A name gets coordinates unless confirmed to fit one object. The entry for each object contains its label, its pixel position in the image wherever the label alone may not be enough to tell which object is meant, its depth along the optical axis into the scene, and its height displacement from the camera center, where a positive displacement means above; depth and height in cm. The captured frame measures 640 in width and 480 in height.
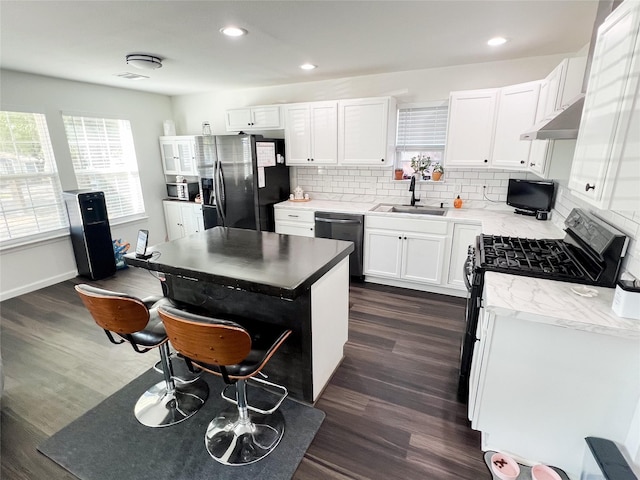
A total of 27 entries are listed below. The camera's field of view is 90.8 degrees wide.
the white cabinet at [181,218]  505 -92
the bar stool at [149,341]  164 -100
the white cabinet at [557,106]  219 +39
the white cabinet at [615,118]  127 +17
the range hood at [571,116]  185 +25
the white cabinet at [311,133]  394 +34
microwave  513 -48
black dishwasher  374 -82
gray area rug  166 -159
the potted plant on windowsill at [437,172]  381 -15
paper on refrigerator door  403 +8
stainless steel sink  375 -60
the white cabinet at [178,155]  505 +9
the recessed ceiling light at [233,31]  232 +94
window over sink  376 +31
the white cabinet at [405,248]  345 -98
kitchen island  175 -79
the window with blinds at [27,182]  359 -24
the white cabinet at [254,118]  427 +57
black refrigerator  405 -20
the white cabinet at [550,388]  143 -108
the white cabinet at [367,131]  366 +34
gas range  170 -61
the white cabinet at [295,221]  403 -78
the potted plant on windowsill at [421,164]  389 -6
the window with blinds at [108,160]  423 +1
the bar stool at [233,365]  139 -97
